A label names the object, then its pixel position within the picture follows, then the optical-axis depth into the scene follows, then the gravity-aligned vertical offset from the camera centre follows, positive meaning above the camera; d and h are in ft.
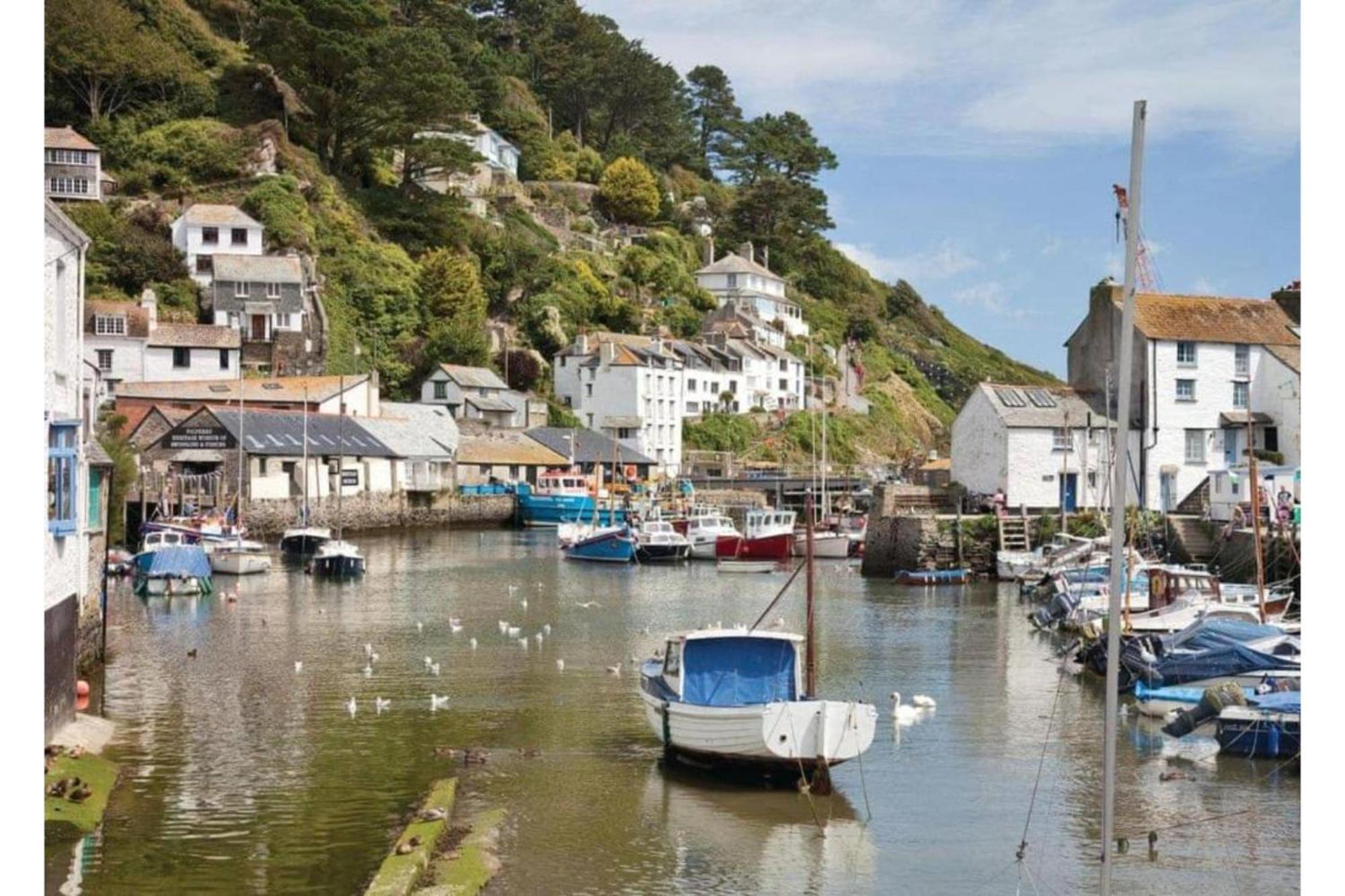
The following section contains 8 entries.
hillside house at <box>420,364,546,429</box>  274.57 +12.35
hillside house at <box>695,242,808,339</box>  362.53 +41.02
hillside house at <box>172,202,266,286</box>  266.36 +38.34
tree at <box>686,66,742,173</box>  460.96 +103.13
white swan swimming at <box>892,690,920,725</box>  85.31 -13.29
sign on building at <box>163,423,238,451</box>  212.64 +3.66
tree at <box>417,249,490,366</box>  284.20 +29.49
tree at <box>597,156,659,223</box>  380.37 +65.24
